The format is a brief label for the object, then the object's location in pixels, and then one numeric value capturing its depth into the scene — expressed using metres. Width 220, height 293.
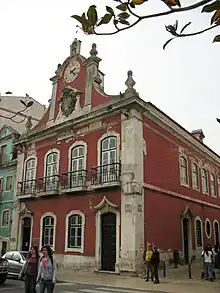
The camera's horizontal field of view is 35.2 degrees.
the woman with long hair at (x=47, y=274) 7.73
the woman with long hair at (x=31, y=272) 8.55
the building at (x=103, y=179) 17.67
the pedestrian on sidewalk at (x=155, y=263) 14.43
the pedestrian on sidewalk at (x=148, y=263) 15.31
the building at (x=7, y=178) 25.16
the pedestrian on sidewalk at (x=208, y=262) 14.89
